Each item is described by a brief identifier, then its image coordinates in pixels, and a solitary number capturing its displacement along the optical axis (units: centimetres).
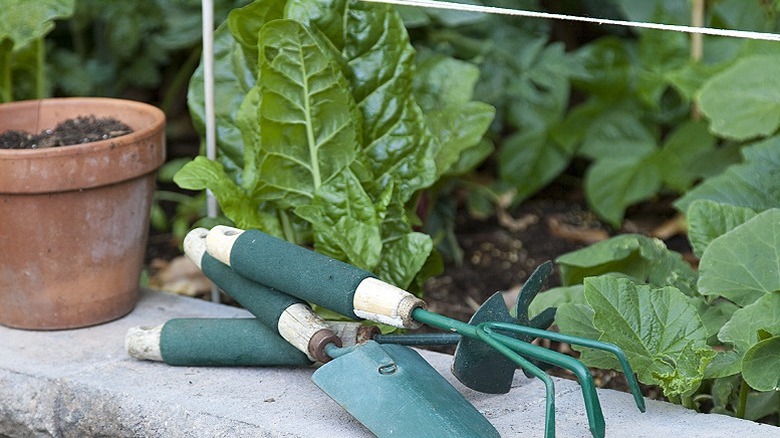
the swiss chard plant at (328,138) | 165
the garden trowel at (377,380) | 149
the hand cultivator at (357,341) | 149
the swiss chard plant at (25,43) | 173
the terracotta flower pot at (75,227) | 164
